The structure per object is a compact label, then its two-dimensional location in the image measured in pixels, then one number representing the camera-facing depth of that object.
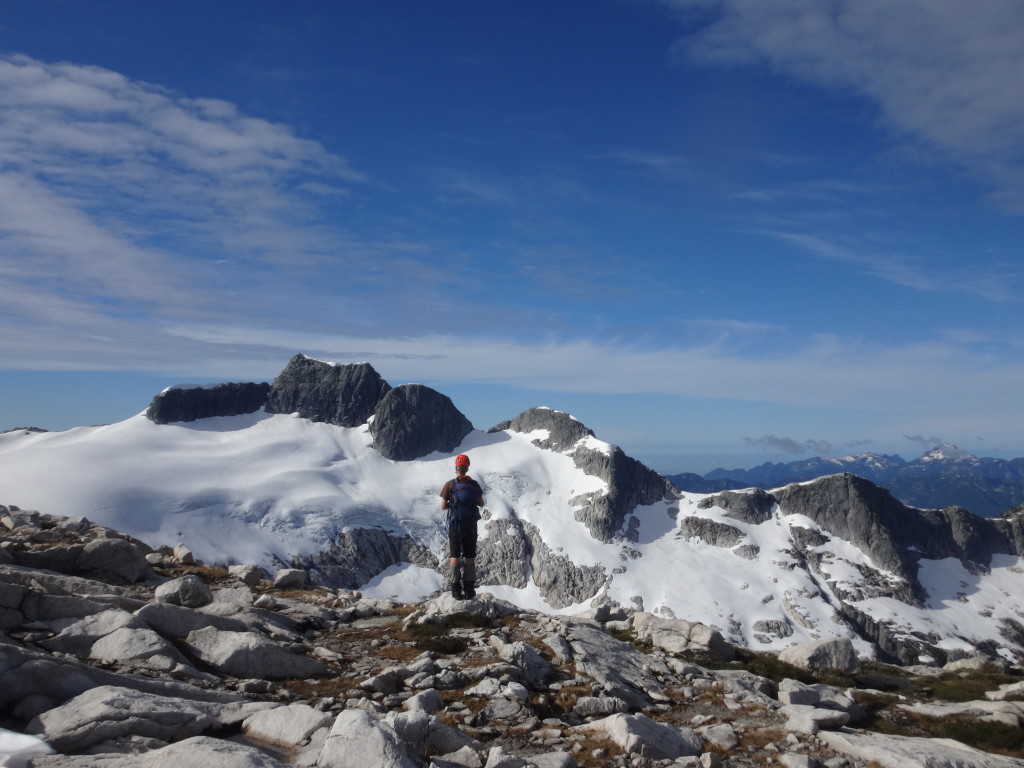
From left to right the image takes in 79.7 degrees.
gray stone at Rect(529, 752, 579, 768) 9.98
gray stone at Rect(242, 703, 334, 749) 9.53
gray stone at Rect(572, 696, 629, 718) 13.47
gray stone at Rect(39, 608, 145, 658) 13.08
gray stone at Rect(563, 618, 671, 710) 14.96
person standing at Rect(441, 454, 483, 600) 21.36
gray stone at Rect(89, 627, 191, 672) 12.87
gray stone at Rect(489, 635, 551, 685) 15.12
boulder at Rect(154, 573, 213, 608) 18.89
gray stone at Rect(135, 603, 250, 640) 14.98
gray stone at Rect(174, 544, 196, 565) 29.59
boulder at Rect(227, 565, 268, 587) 27.44
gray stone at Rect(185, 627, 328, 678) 13.93
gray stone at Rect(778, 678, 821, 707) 14.99
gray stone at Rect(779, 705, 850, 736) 12.96
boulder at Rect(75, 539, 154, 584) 23.00
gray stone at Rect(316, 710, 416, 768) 8.25
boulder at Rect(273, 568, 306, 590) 27.53
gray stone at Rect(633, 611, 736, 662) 20.62
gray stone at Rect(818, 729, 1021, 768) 11.14
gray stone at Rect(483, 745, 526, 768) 9.20
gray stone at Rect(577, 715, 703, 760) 11.02
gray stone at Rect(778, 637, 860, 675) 20.97
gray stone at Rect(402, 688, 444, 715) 12.33
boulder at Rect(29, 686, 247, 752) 8.48
